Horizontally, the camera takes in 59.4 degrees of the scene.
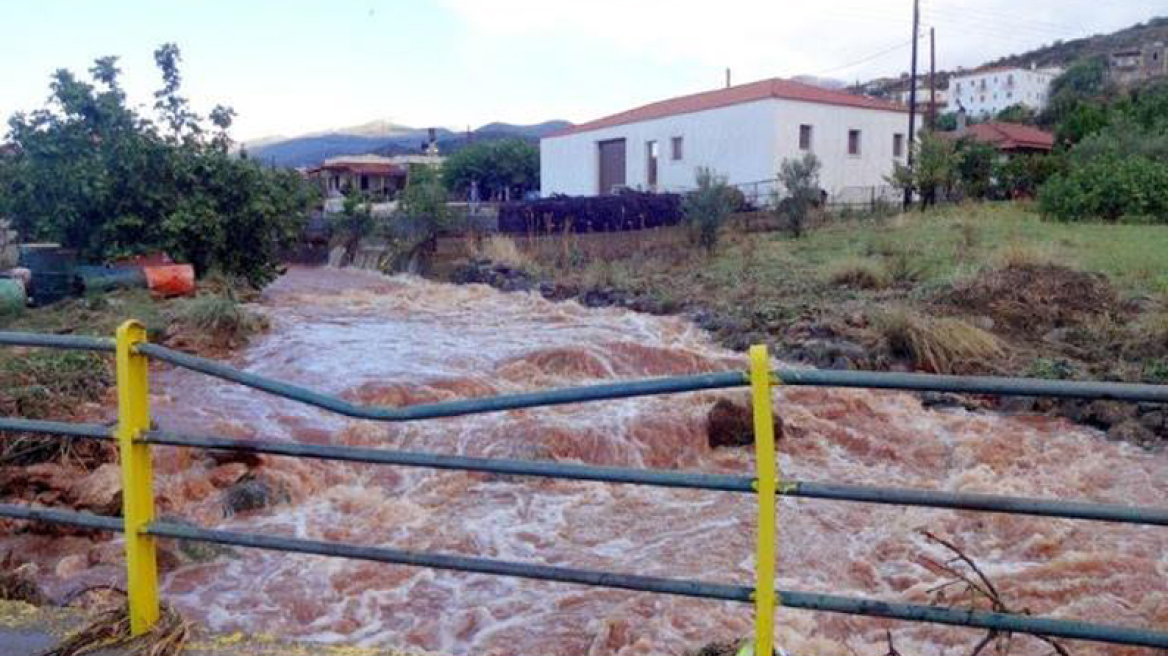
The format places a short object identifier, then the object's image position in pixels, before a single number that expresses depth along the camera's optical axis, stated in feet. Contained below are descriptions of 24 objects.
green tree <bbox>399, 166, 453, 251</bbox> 91.56
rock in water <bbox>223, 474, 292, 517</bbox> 26.96
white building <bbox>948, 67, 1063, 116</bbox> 312.29
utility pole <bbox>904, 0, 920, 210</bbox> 118.42
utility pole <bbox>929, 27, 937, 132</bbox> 126.41
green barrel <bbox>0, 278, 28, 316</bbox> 52.03
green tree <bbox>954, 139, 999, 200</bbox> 122.42
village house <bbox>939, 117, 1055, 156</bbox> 170.40
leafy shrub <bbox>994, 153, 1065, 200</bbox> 124.26
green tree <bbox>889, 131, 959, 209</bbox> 101.81
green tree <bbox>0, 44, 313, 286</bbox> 54.60
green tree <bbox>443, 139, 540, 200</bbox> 192.75
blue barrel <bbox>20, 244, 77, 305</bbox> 56.44
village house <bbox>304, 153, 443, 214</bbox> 207.41
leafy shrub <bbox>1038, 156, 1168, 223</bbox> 89.97
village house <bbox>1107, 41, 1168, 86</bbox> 296.10
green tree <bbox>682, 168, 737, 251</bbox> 78.74
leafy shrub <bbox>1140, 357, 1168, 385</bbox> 36.86
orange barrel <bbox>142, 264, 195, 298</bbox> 56.18
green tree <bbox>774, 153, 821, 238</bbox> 86.58
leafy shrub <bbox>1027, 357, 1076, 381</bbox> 39.24
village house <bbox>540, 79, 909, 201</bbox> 116.26
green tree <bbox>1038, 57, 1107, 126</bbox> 215.92
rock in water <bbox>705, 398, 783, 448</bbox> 33.45
